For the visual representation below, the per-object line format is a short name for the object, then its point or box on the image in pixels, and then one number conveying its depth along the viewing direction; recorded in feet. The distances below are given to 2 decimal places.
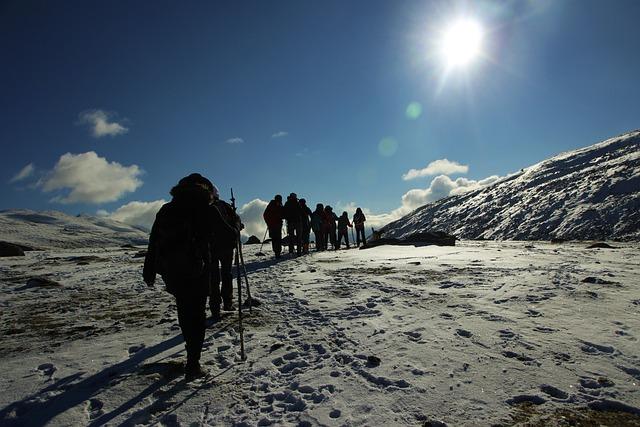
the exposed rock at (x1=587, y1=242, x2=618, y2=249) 65.21
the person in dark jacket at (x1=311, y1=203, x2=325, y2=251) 79.15
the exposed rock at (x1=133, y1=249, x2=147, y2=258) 80.59
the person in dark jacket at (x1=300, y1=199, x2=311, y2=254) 72.02
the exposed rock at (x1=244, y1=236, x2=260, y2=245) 140.66
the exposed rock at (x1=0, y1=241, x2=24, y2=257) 88.99
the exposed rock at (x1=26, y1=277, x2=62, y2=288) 41.96
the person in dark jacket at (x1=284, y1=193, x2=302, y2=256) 66.13
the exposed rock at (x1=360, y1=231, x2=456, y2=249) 83.41
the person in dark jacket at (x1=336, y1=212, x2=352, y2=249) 91.25
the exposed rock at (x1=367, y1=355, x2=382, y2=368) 16.65
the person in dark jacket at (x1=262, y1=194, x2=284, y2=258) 60.18
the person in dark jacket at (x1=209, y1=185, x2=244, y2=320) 25.66
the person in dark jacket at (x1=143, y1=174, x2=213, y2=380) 16.38
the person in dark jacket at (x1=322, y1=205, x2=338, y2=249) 82.74
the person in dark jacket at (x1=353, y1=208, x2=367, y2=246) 94.43
